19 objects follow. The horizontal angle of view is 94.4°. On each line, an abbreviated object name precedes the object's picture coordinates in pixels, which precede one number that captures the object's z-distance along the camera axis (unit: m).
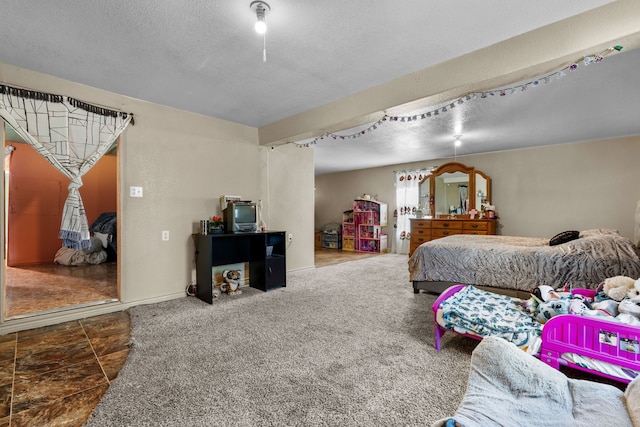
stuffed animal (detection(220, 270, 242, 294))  3.51
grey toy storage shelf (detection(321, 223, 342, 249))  7.77
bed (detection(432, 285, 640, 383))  1.45
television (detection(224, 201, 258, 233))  3.48
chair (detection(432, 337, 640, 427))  0.87
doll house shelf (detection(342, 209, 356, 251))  7.46
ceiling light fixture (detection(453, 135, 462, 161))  4.46
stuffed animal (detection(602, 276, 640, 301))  1.74
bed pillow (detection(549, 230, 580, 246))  3.00
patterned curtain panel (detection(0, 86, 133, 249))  2.42
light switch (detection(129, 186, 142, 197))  3.05
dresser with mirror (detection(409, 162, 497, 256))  5.36
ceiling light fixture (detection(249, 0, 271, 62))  1.65
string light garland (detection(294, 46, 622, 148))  1.81
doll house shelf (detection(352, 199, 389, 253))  6.98
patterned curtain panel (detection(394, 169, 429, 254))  6.52
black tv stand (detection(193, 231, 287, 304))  3.20
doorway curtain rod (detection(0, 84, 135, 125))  2.37
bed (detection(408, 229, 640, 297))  2.40
